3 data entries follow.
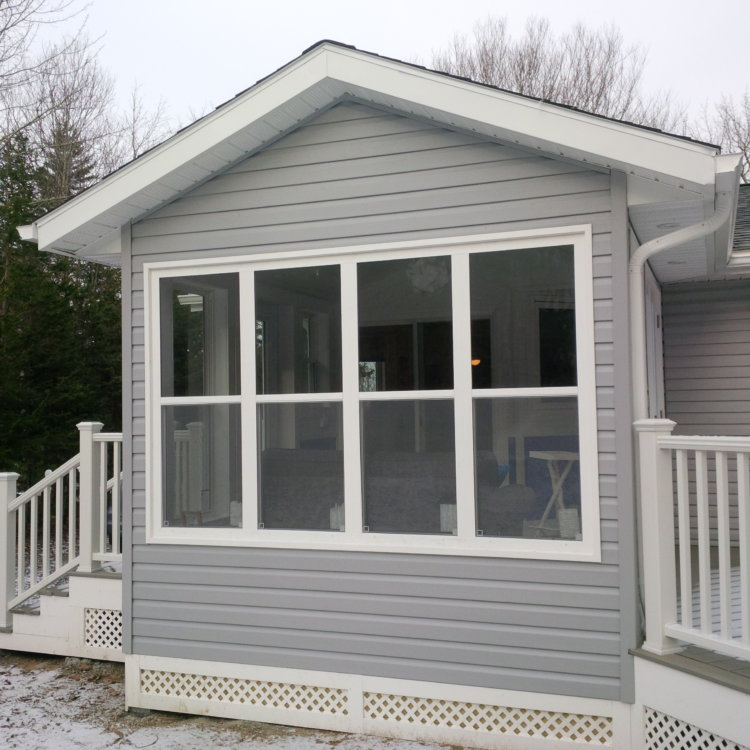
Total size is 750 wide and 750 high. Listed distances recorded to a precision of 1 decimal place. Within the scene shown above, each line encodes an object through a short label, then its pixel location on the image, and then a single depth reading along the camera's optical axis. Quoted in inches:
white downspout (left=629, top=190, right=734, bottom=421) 145.1
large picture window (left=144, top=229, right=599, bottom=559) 148.9
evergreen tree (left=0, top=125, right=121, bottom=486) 362.9
